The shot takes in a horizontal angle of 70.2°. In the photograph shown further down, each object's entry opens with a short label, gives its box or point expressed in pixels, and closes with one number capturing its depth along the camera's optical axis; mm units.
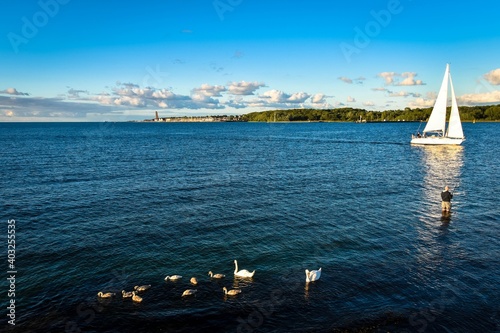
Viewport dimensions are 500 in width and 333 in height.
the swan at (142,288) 20875
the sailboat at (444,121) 101438
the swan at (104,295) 20281
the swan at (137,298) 19812
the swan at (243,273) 22547
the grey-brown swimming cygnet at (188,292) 20391
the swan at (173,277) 22269
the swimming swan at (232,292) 20594
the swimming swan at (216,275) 22578
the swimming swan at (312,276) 22056
